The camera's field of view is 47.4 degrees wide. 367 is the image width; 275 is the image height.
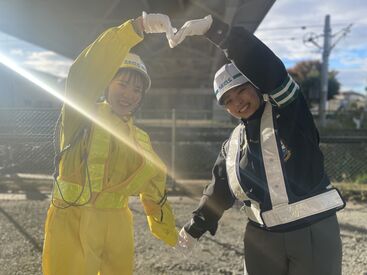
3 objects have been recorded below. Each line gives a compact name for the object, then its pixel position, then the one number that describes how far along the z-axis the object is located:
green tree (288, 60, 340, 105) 59.44
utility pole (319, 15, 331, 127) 25.66
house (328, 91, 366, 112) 51.30
